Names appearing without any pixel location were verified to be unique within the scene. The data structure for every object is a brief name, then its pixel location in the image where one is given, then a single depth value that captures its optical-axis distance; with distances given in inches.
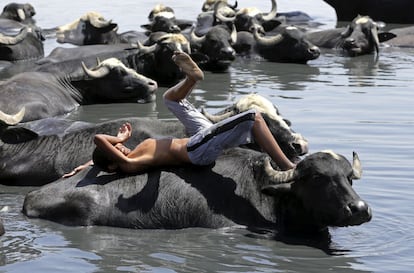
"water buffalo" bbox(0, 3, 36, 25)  1014.4
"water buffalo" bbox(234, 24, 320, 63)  855.1
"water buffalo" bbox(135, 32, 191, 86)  732.7
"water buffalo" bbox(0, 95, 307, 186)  457.4
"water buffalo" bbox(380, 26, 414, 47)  931.3
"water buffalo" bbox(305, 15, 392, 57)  893.6
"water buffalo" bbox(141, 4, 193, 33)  914.9
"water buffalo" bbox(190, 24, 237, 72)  790.5
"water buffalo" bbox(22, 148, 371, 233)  367.2
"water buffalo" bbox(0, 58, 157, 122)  650.2
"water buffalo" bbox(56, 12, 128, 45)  904.9
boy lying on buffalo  380.8
